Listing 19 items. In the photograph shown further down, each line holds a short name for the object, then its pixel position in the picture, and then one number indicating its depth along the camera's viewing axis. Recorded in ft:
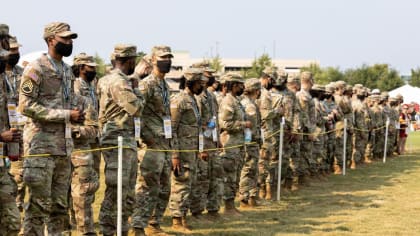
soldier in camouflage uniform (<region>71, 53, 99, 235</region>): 24.38
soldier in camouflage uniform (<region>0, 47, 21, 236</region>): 19.22
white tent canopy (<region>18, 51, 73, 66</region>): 58.54
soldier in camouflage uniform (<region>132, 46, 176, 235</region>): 26.68
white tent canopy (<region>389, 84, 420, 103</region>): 140.05
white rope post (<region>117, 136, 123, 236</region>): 23.71
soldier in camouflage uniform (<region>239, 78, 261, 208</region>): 37.32
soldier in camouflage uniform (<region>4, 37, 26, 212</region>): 26.71
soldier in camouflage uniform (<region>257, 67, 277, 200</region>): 40.91
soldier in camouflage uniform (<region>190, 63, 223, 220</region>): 32.19
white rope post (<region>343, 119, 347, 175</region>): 55.90
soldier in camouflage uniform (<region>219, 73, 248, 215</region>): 34.83
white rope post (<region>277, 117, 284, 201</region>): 40.52
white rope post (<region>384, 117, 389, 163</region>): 69.92
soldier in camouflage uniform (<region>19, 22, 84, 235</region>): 20.39
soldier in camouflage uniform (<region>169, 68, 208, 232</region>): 29.50
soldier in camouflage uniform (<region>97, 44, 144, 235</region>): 24.56
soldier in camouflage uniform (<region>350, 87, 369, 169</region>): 63.46
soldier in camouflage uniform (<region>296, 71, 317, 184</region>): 47.62
